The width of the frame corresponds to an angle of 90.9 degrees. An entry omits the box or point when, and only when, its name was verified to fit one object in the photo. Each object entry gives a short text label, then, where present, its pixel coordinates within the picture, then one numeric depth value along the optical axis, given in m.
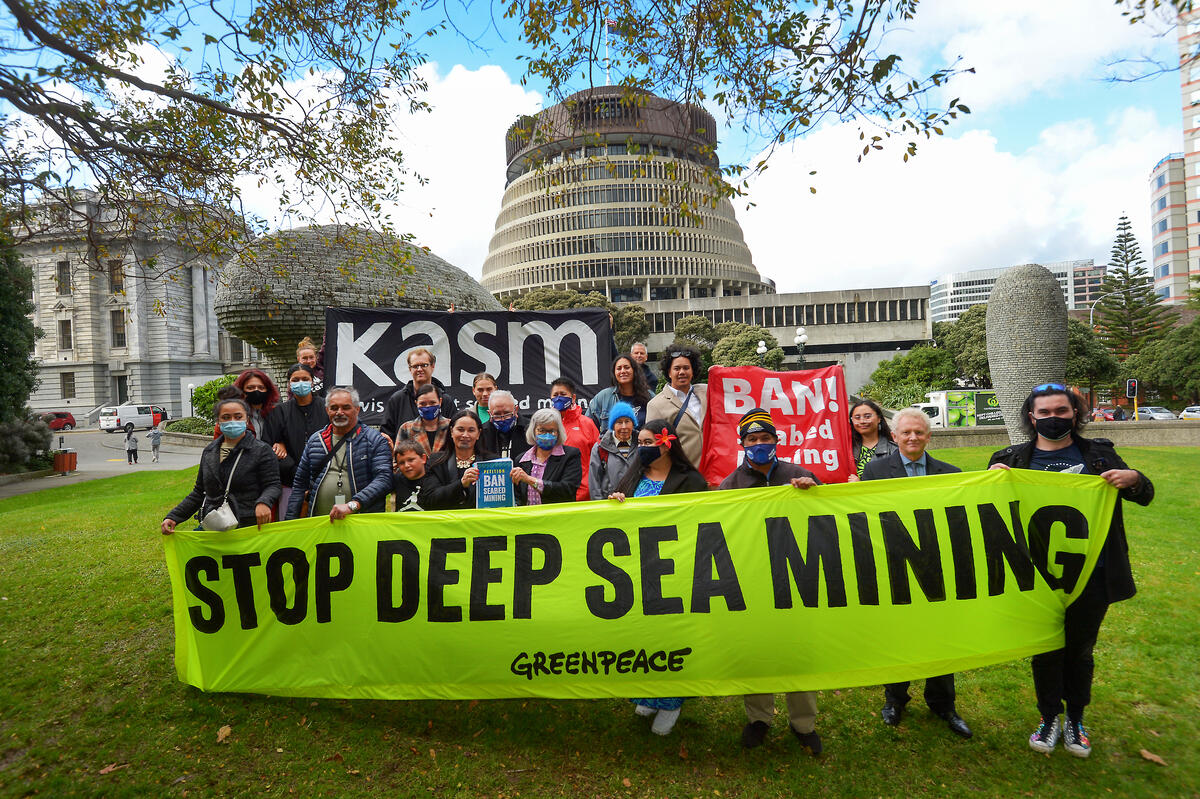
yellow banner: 3.62
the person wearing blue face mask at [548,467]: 4.58
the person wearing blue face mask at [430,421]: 4.96
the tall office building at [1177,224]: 68.88
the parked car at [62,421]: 40.12
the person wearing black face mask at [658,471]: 4.10
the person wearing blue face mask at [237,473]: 4.23
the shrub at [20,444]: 18.97
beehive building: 87.38
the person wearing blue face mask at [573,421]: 5.51
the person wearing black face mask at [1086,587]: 3.52
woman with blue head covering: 4.54
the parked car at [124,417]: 38.28
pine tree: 50.38
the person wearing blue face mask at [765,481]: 3.65
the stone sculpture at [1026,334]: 12.48
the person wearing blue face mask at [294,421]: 5.05
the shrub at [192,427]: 29.76
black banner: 6.91
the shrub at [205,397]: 28.34
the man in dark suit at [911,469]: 3.91
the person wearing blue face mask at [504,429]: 5.11
